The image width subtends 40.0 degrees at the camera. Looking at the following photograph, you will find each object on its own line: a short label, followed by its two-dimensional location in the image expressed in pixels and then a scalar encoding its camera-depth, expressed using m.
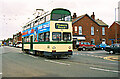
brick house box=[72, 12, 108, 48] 45.09
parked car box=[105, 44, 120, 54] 22.50
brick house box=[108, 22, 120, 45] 62.62
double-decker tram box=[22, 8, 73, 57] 14.69
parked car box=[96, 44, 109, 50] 37.48
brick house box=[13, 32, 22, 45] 102.52
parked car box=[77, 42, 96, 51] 33.69
